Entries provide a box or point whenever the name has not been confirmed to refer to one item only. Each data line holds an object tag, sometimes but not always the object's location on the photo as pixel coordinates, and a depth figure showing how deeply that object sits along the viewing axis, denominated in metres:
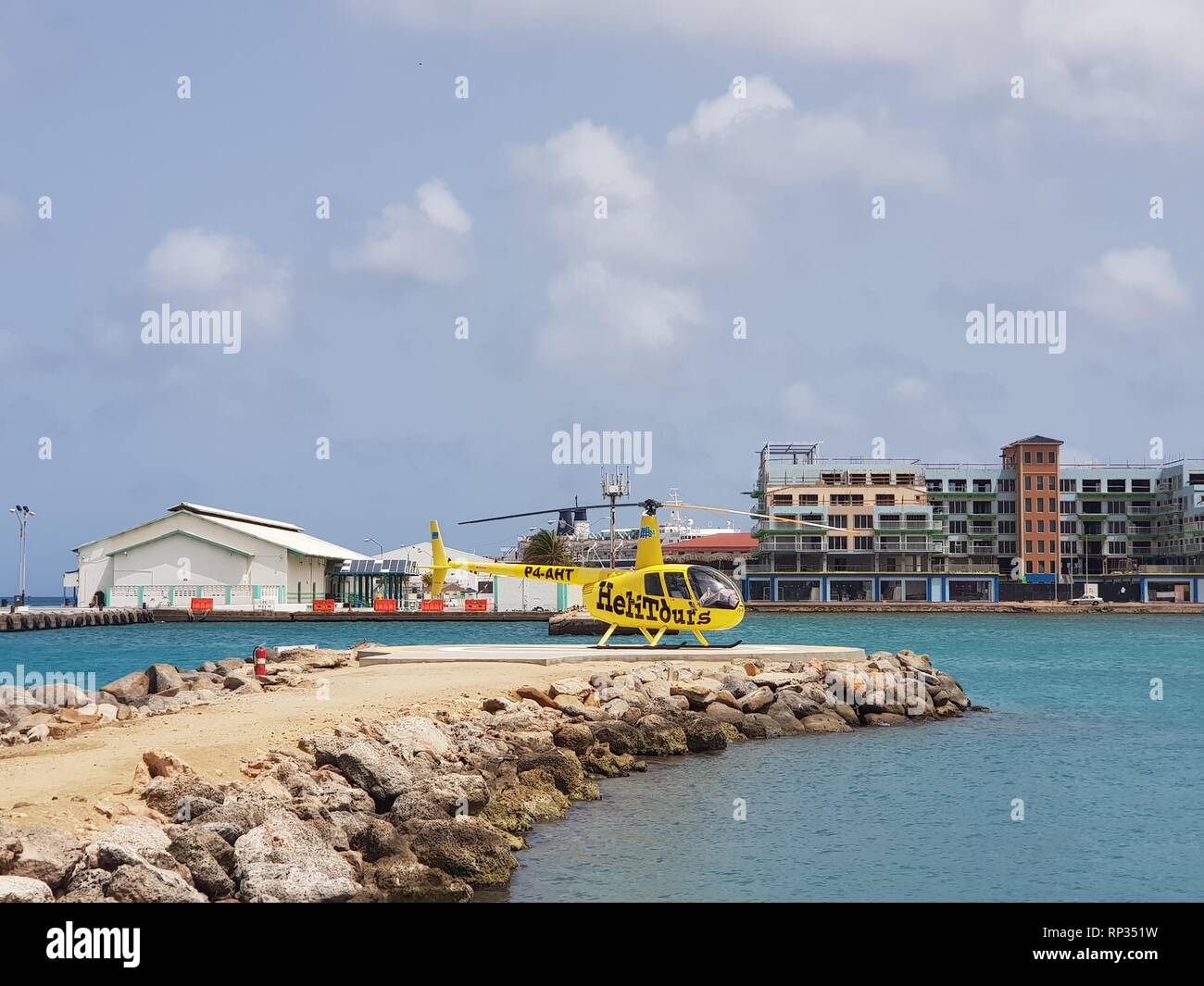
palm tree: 117.00
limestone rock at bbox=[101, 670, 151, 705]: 27.91
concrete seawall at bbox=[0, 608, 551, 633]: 84.50
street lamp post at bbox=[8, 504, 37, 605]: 96.31
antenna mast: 103.00
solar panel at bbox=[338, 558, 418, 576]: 111.98
